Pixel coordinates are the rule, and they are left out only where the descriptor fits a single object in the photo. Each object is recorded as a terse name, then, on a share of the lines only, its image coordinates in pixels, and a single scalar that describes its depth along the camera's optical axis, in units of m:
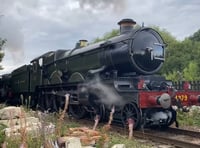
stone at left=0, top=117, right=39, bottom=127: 7.98
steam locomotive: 9.89
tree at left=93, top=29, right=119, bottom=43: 59.89
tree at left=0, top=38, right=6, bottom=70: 19.77
